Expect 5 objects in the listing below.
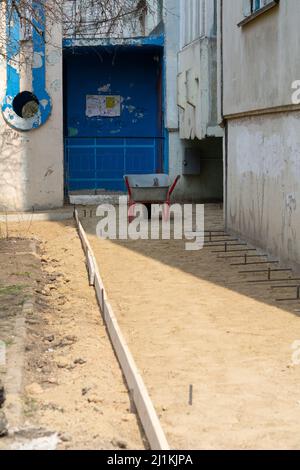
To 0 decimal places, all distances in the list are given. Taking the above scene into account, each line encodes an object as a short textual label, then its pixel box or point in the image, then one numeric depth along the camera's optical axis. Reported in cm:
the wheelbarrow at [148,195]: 1489
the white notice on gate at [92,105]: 2064
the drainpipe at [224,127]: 1323
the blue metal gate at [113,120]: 1989
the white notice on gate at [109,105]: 2067
